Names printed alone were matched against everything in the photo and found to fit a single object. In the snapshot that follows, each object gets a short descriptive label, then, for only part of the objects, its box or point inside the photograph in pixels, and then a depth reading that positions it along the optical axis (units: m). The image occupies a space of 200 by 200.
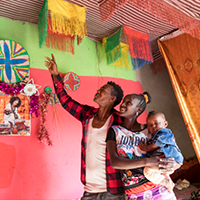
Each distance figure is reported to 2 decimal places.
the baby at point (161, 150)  1.31
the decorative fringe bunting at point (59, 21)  2.64
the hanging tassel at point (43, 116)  2.90
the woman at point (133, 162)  1.26
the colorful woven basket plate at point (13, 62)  2.81
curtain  3.37
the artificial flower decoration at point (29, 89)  2.88
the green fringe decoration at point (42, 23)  2.65
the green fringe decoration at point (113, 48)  3.42
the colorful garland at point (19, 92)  2.75
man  1.55
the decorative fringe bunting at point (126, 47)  3.36
